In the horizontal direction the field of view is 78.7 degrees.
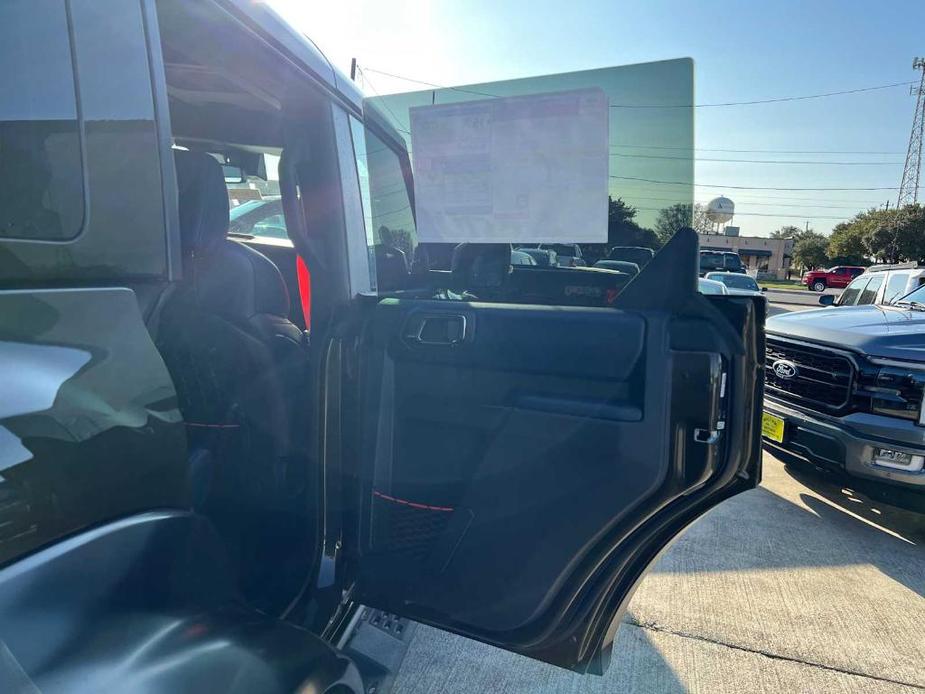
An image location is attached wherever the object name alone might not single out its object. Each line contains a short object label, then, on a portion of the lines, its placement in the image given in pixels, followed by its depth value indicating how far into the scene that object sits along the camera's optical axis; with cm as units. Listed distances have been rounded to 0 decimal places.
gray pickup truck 314
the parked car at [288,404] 91
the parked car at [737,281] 1238
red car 3139
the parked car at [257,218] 292
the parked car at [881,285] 468
